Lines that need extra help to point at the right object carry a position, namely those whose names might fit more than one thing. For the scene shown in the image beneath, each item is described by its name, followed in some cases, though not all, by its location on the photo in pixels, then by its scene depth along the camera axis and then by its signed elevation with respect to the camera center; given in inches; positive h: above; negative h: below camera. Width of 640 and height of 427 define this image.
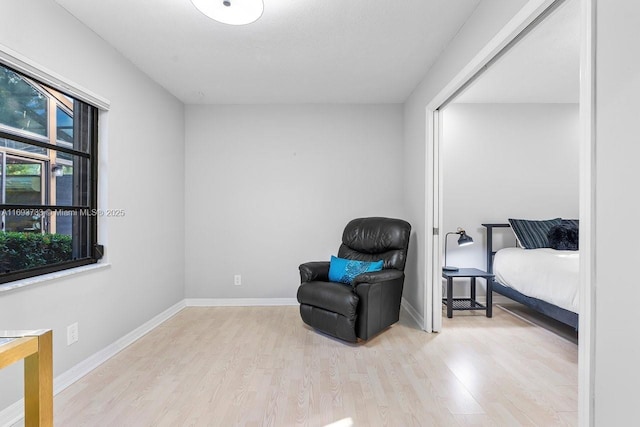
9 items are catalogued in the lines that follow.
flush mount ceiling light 76.5 +46.9
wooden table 39.2 -19.2
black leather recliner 115.4 -27.4
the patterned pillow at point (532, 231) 155.9 -8.4
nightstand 144.4 -31.8
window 78.5 +8.5
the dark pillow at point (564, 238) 149.3 -11.0
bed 116.9 -25.3
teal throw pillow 129.0 -21.6
